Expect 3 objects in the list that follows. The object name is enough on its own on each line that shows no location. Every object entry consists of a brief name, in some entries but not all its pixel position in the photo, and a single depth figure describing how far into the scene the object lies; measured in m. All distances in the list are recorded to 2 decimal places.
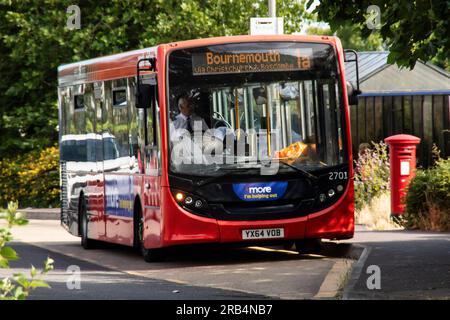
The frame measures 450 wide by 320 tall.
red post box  24.25
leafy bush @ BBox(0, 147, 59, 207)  36.56
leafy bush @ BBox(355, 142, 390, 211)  26.92
